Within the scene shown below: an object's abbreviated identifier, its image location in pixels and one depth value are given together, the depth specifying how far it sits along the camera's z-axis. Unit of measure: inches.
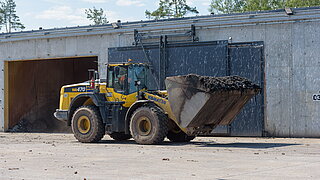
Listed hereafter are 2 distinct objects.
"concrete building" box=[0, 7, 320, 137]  938.1
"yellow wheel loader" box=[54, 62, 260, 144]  740.0
